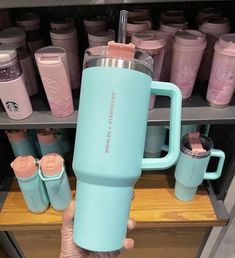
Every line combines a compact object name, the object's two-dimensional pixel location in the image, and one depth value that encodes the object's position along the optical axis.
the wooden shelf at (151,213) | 0.88
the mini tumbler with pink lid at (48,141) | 0.85
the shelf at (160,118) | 0.67
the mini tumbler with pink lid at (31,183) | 0.77
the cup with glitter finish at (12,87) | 0.59
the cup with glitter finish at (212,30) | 0.65
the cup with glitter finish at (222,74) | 0.59
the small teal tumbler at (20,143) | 0.85
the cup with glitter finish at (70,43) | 0.65
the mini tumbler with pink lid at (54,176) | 0.79
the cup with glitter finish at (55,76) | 0.59
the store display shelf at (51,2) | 0.49
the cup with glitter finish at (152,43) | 0.59
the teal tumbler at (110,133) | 0.44
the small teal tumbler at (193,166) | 0.77
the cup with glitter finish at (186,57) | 0.60
